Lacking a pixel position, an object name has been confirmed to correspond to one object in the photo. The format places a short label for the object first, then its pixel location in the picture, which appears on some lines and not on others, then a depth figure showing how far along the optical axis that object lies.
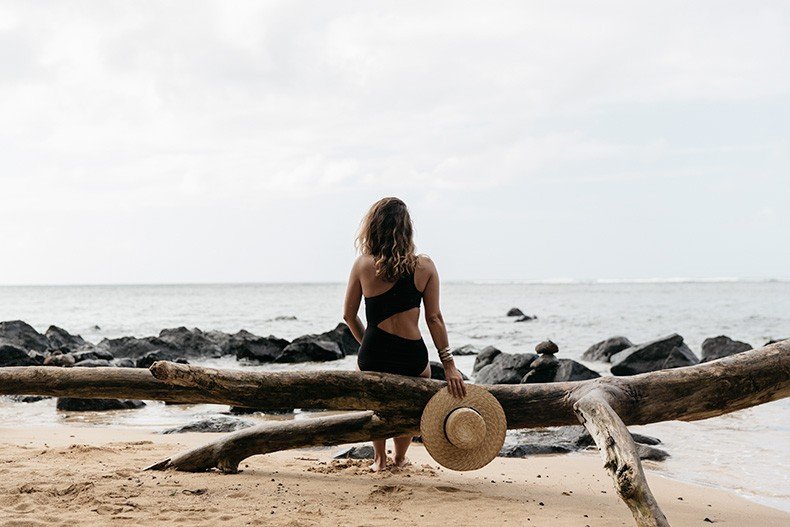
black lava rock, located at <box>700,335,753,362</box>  17.42
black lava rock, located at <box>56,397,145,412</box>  10.42
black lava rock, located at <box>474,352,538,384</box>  13.09
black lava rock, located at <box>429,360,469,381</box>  11.84
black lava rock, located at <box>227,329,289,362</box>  19.88
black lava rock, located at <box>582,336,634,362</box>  18.28
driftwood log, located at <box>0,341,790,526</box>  5.24
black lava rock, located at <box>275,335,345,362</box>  18.95
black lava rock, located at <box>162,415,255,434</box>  8.46
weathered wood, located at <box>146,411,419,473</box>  5.89
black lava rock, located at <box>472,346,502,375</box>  15.87
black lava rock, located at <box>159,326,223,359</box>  20.78
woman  5.59
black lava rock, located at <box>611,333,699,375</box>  15.11
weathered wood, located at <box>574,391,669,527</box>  3.79
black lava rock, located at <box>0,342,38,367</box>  15.18
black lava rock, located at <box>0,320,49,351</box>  19.15
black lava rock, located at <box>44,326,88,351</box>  20.65
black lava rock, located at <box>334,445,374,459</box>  6.79
